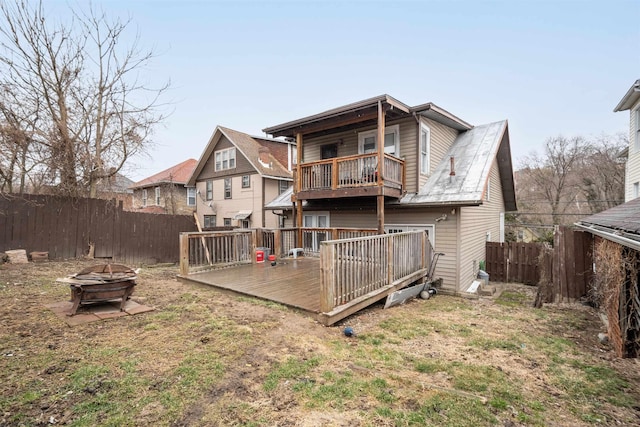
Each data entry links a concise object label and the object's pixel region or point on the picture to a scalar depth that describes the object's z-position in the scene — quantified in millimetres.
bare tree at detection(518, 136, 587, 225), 25547
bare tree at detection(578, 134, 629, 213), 22281
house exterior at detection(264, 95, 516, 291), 9391
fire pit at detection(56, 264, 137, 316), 4754
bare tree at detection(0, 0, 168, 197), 9773
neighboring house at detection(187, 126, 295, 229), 18672
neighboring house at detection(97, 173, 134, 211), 12236
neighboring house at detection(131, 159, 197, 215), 22844
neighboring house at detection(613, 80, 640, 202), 11270
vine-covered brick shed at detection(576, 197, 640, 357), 4191
